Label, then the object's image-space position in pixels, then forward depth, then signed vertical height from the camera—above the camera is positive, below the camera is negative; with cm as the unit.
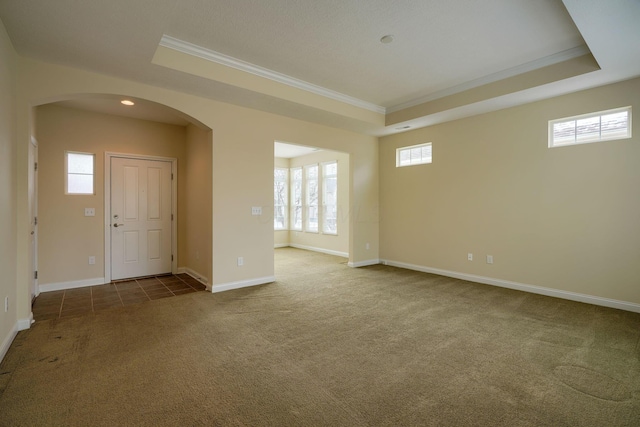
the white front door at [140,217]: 518 -13
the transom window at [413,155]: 580 +112
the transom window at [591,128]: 371 +108
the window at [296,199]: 930 +35
